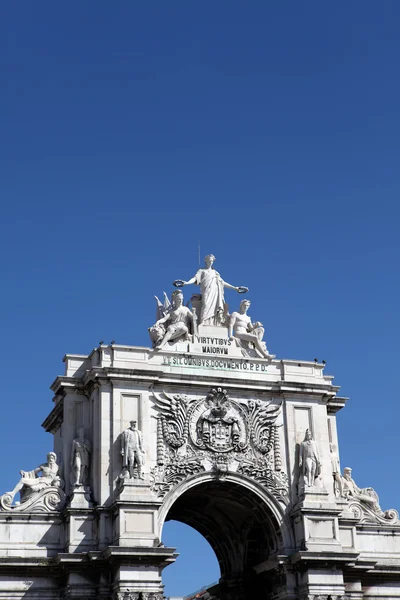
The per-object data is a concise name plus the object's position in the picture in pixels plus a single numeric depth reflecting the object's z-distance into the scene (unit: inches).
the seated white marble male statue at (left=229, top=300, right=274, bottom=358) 1438.2
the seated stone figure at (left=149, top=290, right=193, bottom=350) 1403.8
